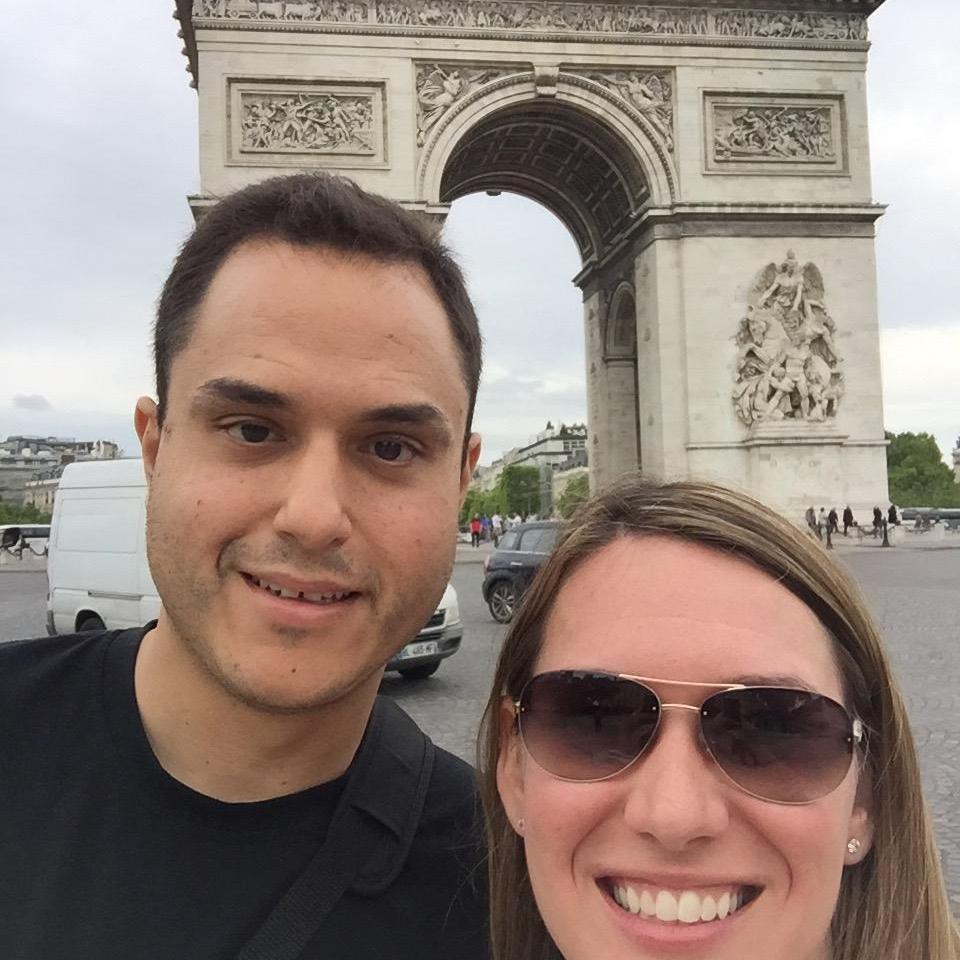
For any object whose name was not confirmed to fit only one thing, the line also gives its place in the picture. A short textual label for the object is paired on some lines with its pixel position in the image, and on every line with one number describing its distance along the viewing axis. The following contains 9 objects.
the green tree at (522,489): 71.06
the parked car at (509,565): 9.50
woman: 0.94
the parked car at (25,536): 26.67
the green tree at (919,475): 54.94
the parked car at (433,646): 6.74
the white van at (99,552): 7.57
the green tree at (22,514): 71.38
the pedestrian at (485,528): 36.94
